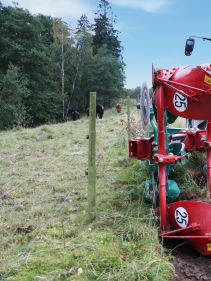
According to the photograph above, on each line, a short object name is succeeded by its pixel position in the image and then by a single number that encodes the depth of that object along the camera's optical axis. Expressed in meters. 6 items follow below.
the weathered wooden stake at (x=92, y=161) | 4.45
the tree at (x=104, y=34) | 49.29
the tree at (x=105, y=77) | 43.07
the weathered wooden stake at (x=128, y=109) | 8.41
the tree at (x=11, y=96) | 28.80
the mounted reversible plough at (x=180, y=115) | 3.79
